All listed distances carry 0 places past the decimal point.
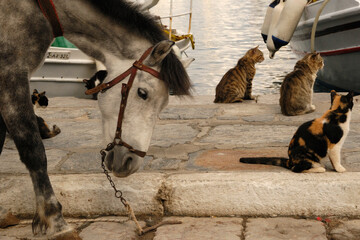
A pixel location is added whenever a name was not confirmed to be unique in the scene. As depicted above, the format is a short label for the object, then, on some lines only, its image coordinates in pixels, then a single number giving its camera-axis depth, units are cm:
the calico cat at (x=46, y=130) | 512
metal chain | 293
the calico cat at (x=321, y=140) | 356
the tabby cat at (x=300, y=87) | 599
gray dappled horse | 288
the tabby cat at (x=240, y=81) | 704
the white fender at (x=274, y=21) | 919
